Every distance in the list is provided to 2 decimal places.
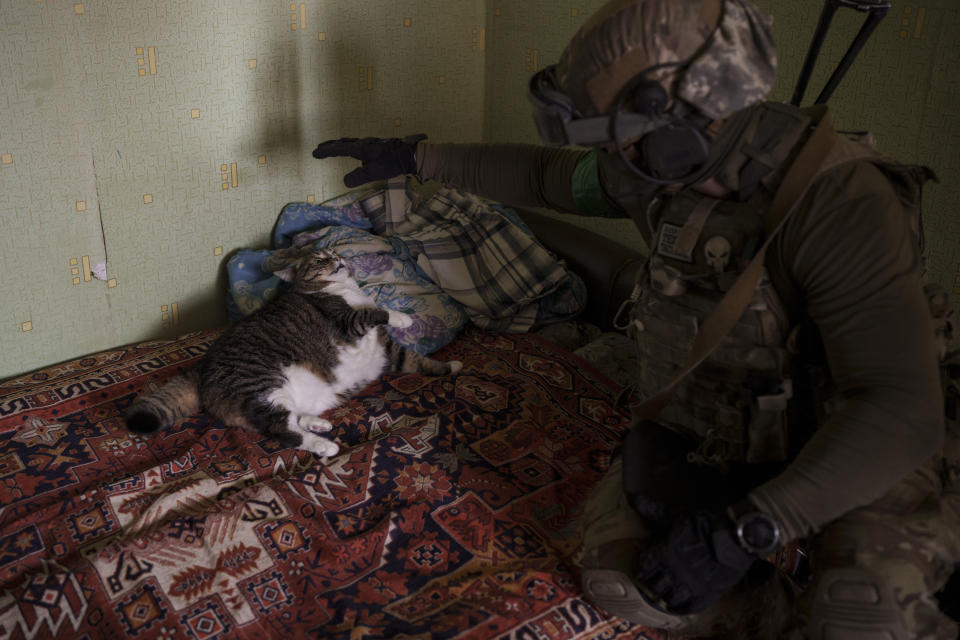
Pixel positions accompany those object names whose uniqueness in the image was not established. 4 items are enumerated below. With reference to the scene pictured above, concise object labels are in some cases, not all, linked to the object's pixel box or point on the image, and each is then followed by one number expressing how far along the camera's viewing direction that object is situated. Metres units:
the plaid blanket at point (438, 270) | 2.54
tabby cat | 2.08
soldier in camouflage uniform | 1.21
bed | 1.49
